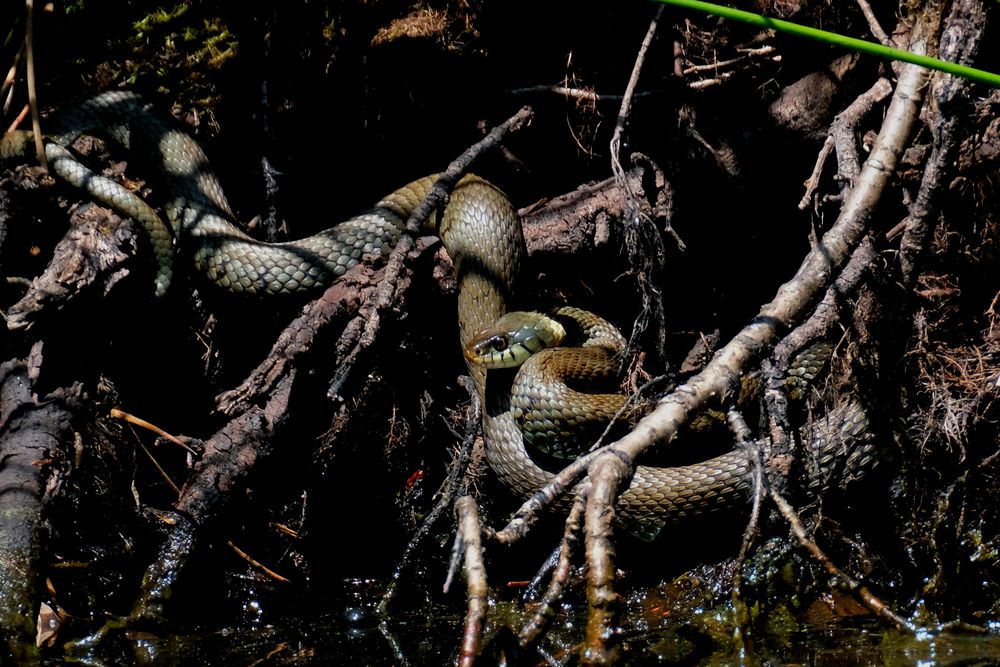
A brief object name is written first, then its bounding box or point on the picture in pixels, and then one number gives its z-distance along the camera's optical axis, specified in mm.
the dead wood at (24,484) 7258
